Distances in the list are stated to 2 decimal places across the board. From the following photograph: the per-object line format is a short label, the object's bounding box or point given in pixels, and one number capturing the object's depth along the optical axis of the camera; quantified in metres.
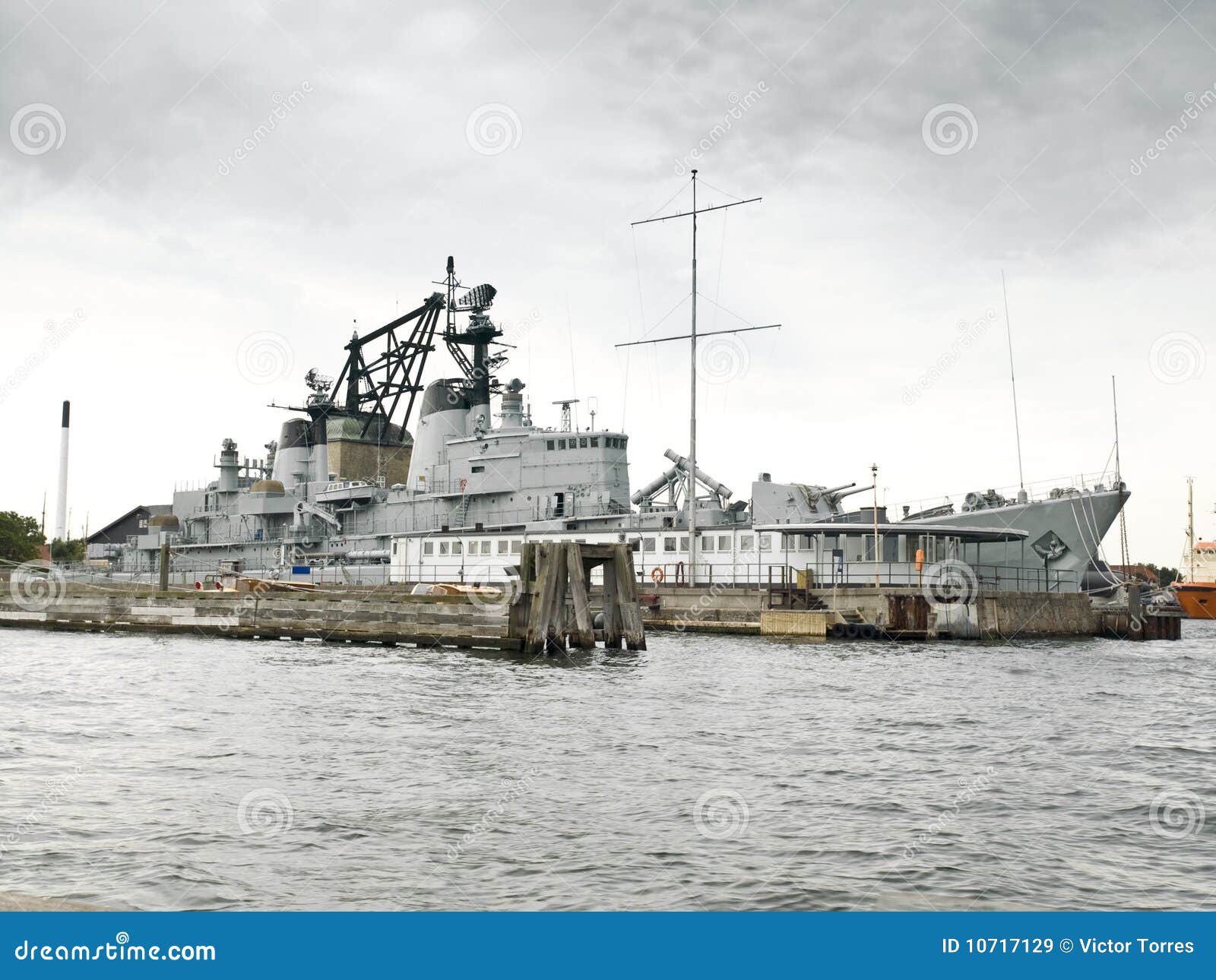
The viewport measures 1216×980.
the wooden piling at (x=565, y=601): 31.44
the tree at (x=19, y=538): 92.25
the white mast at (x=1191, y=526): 89.31
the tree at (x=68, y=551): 104.89
